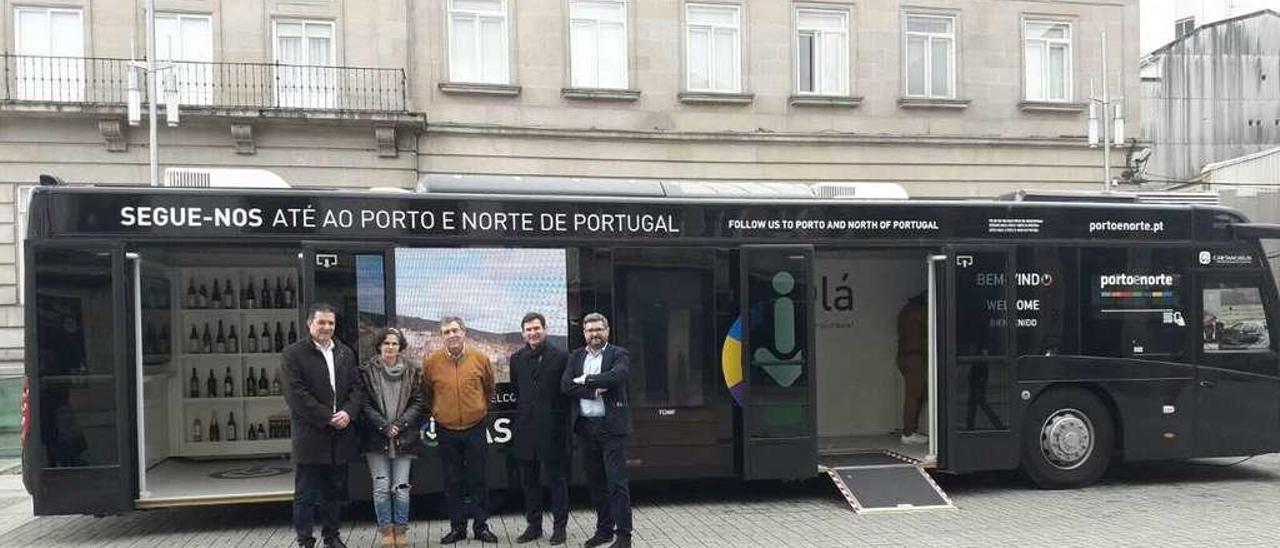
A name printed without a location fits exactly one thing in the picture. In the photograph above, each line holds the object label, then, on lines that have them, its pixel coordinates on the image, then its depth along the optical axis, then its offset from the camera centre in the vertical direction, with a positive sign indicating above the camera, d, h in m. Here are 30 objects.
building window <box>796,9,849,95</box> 19.73 +4.46
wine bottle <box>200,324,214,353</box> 9.78 -0.69
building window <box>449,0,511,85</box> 18.44 +4.47
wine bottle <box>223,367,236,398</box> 9.88 -1.16
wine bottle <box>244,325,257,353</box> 9.88 -0.68
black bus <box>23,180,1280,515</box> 7.42 -0.42
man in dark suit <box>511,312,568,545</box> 7.20 -1.12
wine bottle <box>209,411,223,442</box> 9.80 -1.60
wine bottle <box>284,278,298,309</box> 9.96 -0.19
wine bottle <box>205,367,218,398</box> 9.81 -1.14
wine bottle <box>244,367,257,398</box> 9.88 -1.14
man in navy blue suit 6.97 -1.11
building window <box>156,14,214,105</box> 17.33 +4.13
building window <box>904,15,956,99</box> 20.22 +4.45
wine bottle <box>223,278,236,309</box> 9.79 -0.22
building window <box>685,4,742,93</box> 19.27 +4.45
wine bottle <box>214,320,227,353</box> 9.83 -0.67
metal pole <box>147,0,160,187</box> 14.91 +3.08
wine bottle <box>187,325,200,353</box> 9.73 -0.66
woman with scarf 6.98 -1.16
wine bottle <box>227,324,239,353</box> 9.82 -0.69
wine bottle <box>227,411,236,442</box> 9.86 -1.56
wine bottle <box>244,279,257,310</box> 9.81 -0.23
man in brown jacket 7.17 -1.07
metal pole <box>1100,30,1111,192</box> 19.47 +2.53
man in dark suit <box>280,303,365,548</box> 6.73 -0.99
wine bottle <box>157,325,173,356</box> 9.25 -0.61
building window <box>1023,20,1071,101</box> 20.83 +4.44
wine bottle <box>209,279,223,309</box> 9.76 -0.25
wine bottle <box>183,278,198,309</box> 9.62 -0.19
